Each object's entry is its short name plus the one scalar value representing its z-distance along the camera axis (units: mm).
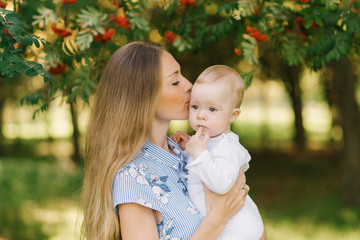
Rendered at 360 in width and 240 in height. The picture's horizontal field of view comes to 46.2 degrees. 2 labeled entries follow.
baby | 2141
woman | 2092
